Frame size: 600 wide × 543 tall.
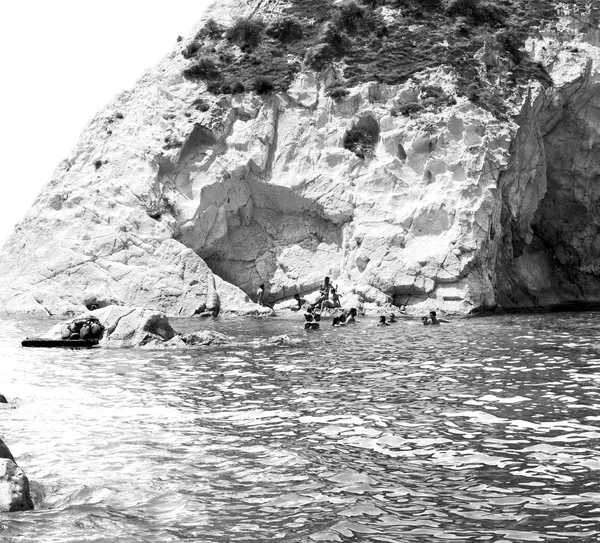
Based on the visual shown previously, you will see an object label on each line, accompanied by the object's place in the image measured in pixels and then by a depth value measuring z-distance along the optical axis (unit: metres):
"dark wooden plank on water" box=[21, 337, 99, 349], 29.02
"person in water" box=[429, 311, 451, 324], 35.25
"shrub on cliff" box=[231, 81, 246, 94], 51.56
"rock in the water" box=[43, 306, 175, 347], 29.03
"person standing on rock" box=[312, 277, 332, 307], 42.66
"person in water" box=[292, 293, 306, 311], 46.16
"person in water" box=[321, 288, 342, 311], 42.41
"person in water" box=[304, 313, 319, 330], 34.06
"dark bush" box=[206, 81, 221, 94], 52.06
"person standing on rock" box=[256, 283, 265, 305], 47.03
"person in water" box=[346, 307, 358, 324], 36.75
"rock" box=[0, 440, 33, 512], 9.54
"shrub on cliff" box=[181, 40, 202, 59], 55.59
